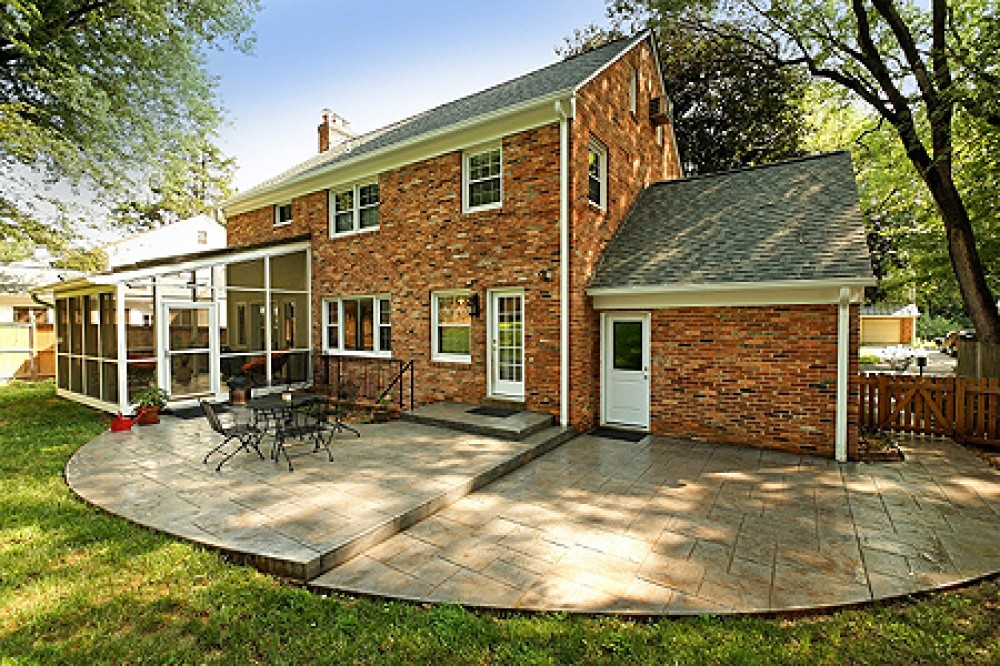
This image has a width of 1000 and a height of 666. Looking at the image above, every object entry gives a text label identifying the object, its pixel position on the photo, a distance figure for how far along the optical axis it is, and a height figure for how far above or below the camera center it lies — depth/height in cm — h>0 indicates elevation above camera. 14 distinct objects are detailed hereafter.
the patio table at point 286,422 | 648 -162
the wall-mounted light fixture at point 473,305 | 909 +32
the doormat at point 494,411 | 837 -178
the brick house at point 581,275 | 729 +90
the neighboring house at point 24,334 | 1633 -45
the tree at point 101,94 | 975 +563
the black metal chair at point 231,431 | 626 -162
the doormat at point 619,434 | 810 -217
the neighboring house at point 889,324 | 3438 -41
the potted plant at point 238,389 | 1023 -160
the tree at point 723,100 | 1588 +839
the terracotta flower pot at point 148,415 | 885 -190
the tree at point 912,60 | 895 +648
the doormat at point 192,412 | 955 -204
